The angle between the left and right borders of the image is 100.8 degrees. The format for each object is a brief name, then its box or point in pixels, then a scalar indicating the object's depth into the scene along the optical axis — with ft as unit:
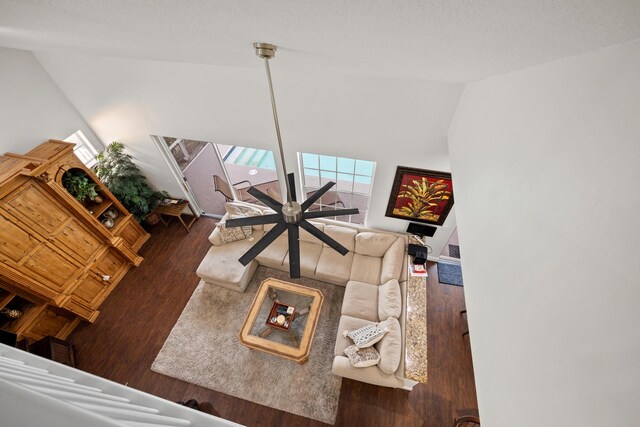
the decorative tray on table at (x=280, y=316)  12.51
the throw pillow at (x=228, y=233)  15.44
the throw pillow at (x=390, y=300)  12.07
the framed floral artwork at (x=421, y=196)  12.21
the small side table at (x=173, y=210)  17.34
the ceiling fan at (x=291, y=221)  6.39
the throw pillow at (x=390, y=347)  10.51
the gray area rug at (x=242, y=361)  11.51
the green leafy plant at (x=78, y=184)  12.59
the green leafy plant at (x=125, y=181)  14.83
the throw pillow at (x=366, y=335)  11.14
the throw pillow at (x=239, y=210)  16.17
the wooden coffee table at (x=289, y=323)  11.80
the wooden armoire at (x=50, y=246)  10.40
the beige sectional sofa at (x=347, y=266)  12.62
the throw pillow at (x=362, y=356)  10.67
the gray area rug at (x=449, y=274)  15.05
